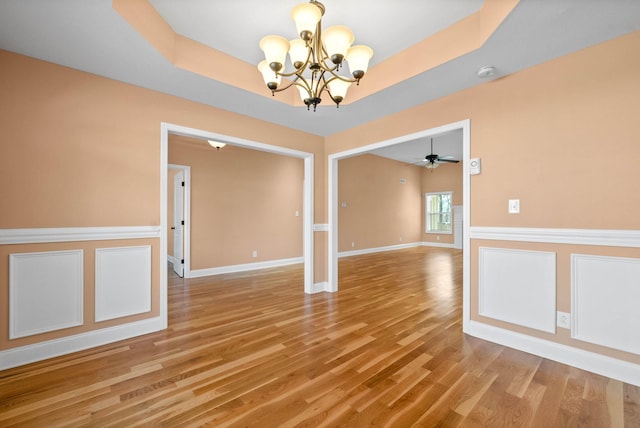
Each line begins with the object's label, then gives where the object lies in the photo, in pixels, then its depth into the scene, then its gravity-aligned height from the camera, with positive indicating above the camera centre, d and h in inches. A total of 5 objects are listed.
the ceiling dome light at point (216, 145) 191.2 +50.7
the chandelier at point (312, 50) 66.9 +47.6
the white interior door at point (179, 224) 206.2 -8.0
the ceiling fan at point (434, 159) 288.7 +63.6
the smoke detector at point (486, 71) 94.9 +52.6
